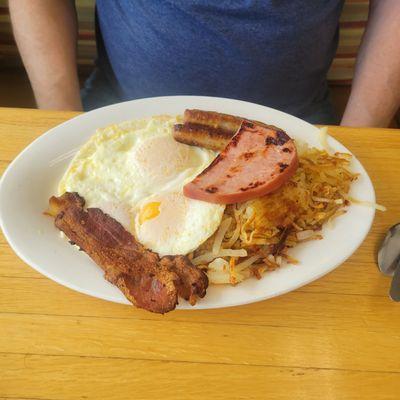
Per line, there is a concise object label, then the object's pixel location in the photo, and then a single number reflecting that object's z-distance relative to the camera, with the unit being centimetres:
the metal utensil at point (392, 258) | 38
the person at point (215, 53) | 53
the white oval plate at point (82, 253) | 35
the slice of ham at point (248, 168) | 39
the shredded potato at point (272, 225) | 38
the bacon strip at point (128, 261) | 34
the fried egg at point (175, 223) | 39
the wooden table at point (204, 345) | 32
